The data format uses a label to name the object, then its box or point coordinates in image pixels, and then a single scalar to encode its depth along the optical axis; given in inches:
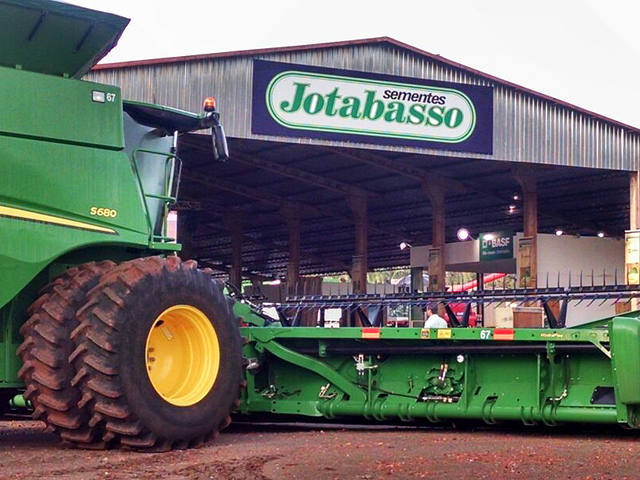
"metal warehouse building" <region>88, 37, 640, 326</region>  942.4
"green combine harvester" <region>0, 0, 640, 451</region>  308.5
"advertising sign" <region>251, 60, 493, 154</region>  949.2
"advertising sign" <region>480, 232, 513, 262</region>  1235.9
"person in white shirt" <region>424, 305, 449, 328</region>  562.1
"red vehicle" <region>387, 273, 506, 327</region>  802.8
